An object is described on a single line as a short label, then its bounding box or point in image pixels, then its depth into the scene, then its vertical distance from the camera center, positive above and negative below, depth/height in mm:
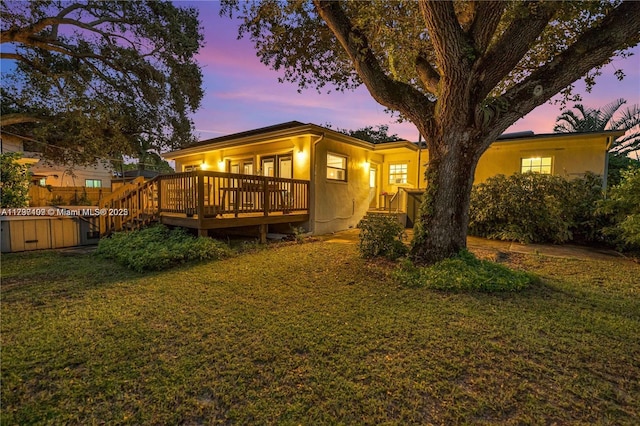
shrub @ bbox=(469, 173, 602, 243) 7395 -190
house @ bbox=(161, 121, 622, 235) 8828 +1351
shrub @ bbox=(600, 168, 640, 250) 5465 -194
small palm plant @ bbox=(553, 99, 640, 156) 14047 +4373
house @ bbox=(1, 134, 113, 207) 13164 +1117
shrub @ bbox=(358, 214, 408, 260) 5711 -817
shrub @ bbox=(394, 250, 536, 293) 4051 -1171
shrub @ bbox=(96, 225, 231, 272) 5352 -1080
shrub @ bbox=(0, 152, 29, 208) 8547 +489
